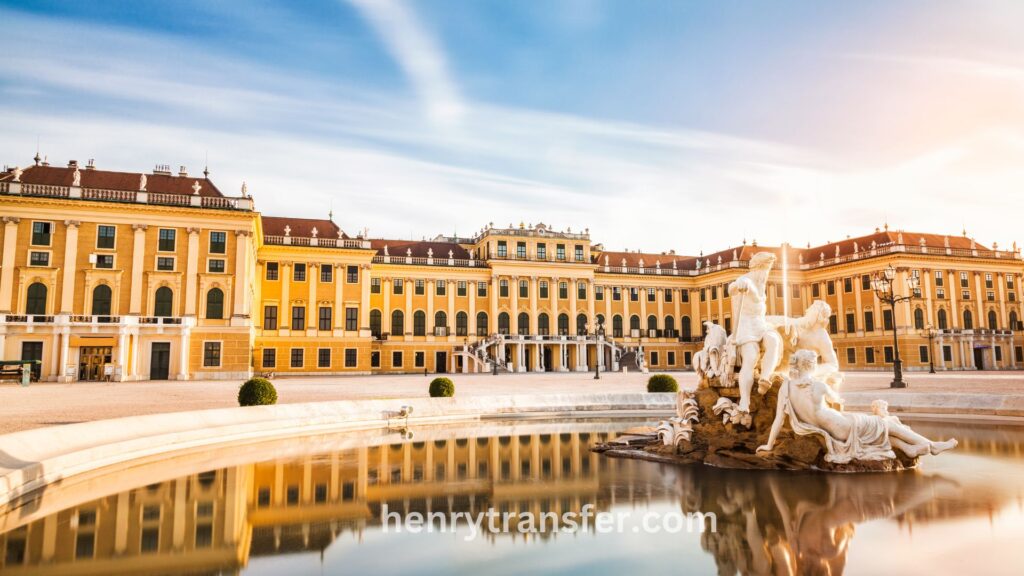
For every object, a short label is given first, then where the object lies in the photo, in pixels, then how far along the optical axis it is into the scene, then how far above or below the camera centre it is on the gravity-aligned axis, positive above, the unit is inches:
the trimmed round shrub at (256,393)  596.7 -37.8
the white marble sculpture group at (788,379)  358.3 -19.4
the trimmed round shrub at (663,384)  811.4 -45.1
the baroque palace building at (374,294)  1451.8 +176.6
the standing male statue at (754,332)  397.1 +9.5
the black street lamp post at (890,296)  970.1 +84.3
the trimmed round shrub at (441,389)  739.4 -43.6
